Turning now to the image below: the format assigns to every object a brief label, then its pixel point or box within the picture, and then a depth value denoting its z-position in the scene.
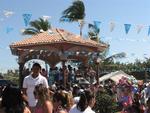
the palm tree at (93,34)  23.48
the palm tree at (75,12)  24.12
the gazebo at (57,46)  11.32
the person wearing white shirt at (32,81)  5.43
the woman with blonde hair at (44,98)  4.03
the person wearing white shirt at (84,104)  3.97
